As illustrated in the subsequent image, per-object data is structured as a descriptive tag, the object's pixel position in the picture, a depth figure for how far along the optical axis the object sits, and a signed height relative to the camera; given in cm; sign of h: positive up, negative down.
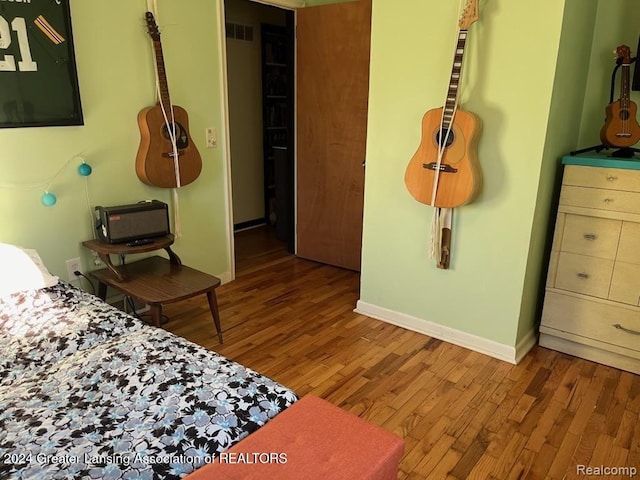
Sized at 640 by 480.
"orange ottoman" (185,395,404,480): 113 -82
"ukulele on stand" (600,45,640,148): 236 +0
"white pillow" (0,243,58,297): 200 -68
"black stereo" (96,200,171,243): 248 -57
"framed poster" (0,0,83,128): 216 +21
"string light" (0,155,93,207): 231 -36
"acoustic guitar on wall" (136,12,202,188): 268 -17
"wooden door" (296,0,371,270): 338 -10
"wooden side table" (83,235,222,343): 236 -88
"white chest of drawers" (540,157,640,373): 228 -72
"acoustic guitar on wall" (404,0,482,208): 228 -18
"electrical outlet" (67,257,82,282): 257 -83
